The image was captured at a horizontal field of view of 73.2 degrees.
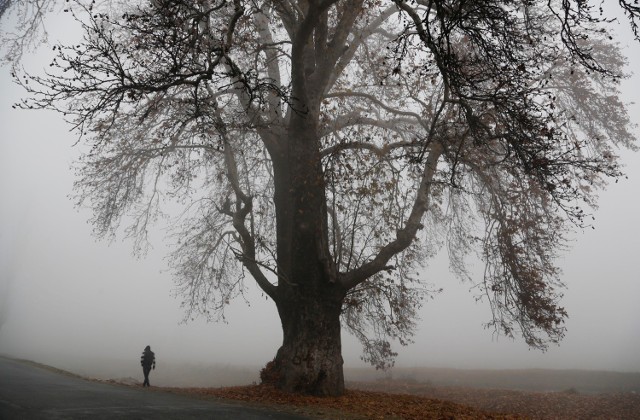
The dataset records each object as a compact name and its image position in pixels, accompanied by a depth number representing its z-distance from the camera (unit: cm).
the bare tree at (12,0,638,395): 620
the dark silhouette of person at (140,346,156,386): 1378
